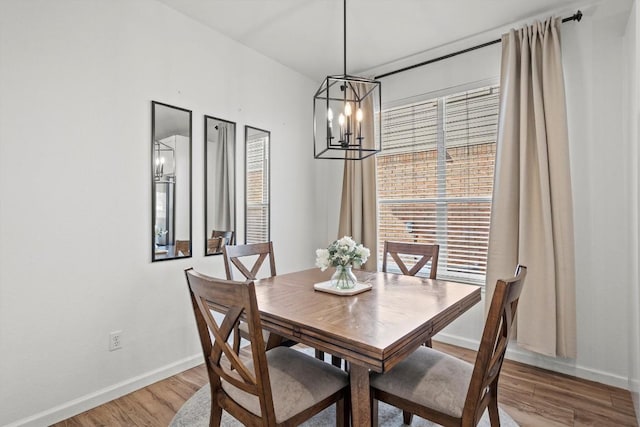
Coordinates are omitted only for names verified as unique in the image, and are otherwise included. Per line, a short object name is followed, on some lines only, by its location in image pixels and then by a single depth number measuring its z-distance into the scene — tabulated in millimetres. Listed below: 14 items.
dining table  1246
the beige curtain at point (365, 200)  3488
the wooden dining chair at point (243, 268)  2033
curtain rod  2432
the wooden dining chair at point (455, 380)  1212
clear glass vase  1945
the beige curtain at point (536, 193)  2422
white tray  1883
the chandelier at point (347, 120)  1975
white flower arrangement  1888
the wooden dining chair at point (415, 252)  2439
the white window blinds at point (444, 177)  2979
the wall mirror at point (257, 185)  3121
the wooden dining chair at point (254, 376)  1198
